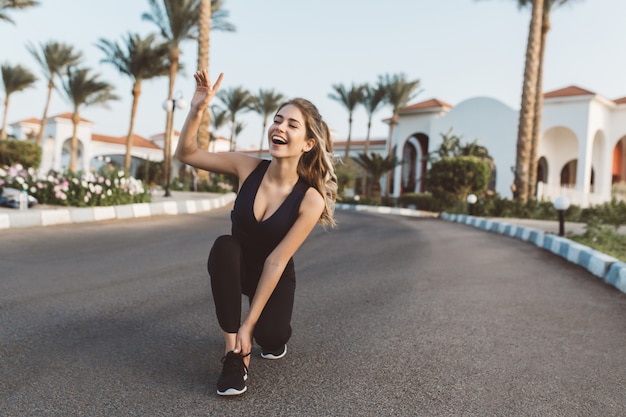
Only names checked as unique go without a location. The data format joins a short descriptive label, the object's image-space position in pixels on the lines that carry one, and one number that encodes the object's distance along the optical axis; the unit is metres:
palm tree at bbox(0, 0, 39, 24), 24.42
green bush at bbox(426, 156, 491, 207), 23.55
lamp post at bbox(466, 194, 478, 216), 19.88
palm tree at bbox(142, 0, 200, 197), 28.25
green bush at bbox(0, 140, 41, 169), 27.52
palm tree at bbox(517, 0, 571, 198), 21.72
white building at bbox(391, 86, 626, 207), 31.12
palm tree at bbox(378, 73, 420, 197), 40.47
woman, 2.60
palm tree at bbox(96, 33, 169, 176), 33.00
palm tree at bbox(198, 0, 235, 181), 20.92
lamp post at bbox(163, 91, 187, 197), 17.72
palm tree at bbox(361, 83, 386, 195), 42.00
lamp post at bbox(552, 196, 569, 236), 10.02
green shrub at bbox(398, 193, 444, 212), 26.08
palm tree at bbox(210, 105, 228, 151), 56.33
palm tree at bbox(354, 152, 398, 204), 33.97
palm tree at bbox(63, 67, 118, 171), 40.78
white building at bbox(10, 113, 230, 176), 47.84
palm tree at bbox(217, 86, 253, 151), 52.31
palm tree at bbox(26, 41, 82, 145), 43.28
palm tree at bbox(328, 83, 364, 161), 44.53
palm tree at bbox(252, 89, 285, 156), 52.06
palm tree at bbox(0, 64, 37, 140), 48.34
